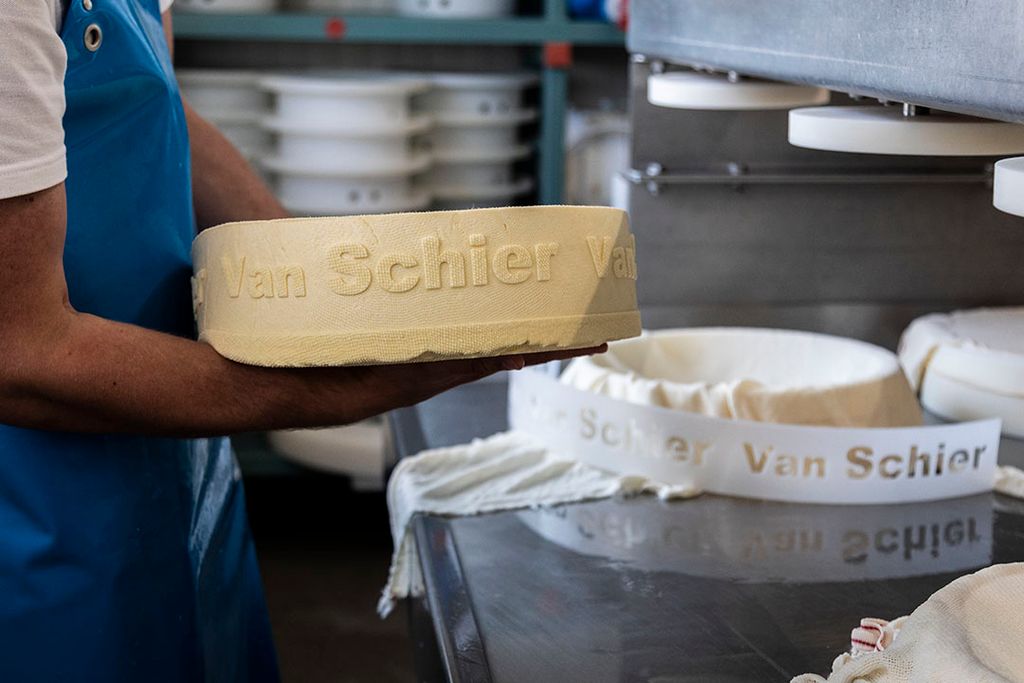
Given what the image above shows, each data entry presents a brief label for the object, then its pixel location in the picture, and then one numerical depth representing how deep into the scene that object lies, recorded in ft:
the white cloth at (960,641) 2.36
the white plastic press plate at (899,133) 2.91
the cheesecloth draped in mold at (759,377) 4.41
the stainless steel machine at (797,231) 5.94
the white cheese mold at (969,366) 4.94
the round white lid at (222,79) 8.86
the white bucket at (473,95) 8.84
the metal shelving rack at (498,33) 8.93
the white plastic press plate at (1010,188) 2.27
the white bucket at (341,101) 8.26
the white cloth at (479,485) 4.17
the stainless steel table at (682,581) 3.13
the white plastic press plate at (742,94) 4.23
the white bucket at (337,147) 8.45
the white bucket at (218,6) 8.89
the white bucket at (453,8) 9.07
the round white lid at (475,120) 8.86
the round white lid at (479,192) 9.10
